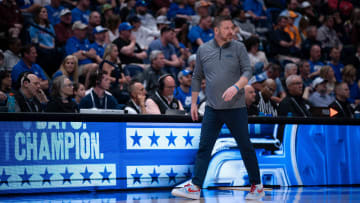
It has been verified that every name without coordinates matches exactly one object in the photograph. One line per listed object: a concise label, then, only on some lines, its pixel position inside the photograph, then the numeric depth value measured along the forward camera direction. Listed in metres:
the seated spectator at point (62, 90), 15.85
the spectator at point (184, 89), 19.73
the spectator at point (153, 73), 20.64
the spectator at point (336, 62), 27.75
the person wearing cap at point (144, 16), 25.09
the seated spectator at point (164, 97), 16.81
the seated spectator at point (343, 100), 19.73
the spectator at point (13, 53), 19.56
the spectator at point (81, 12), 23.50
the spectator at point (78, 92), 17.77
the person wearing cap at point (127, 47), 22.34
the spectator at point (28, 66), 18.66
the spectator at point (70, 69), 19.16
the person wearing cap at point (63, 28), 22.33
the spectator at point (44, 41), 20.98
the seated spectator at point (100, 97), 15.94
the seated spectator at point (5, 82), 16.75
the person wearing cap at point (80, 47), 21.11
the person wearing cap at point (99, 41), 21.81
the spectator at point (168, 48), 22.64
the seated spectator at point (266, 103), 18.86
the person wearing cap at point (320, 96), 22.75
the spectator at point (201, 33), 25.45
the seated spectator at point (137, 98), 16.91
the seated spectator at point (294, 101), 18.39
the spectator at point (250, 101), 17.62
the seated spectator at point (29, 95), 15.33
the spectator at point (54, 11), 22.84
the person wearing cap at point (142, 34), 24.22
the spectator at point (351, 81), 25.77
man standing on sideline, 11.44
